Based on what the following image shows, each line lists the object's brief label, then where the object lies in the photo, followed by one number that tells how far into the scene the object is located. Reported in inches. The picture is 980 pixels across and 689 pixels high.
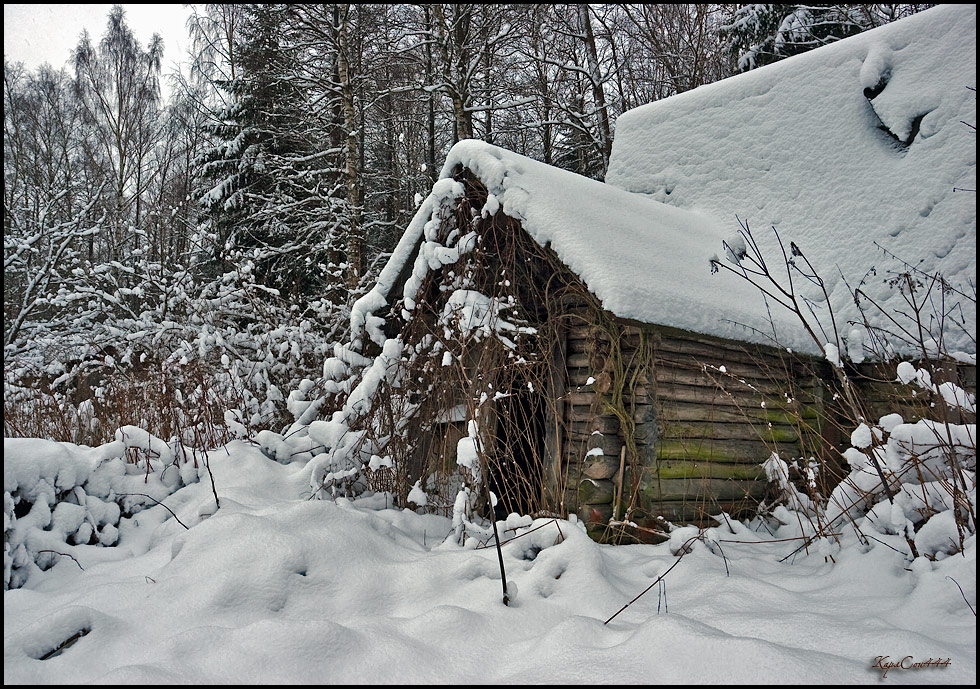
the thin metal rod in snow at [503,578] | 99.8
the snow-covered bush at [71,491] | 127.4
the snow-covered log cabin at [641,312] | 161.0
